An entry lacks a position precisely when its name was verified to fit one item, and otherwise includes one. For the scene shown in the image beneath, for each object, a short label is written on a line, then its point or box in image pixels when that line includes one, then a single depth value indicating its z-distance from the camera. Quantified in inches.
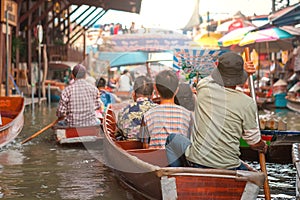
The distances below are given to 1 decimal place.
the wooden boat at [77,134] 317.7
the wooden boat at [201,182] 144.3
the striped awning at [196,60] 258.6
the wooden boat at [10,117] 303.5
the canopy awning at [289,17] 418.9
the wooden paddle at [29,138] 341.1
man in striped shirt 182.5
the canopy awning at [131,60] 637.0
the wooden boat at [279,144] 264.4
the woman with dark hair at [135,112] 232.5
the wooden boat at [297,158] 150.1
